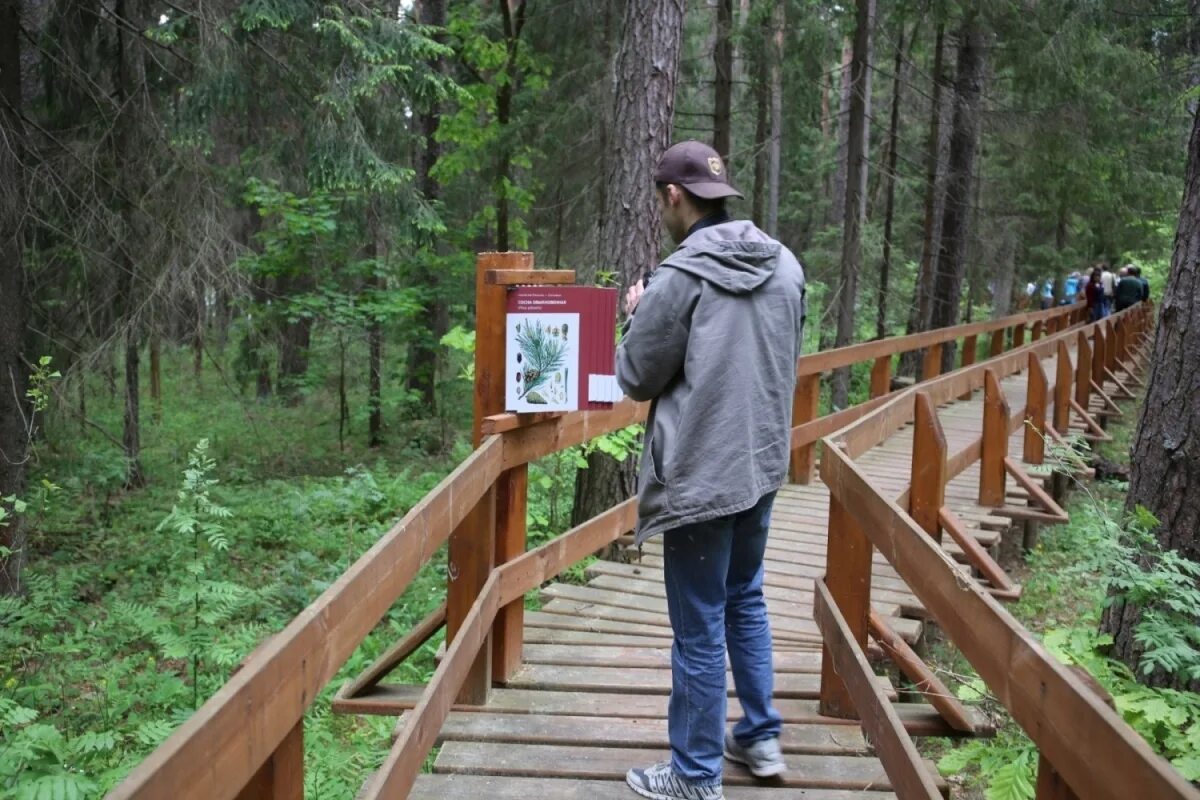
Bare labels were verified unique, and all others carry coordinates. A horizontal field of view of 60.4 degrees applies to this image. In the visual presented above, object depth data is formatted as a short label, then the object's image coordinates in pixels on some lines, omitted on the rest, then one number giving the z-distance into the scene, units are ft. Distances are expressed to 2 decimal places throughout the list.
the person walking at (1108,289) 74.28
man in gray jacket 10.14
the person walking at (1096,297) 74.84
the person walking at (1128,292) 73.05
